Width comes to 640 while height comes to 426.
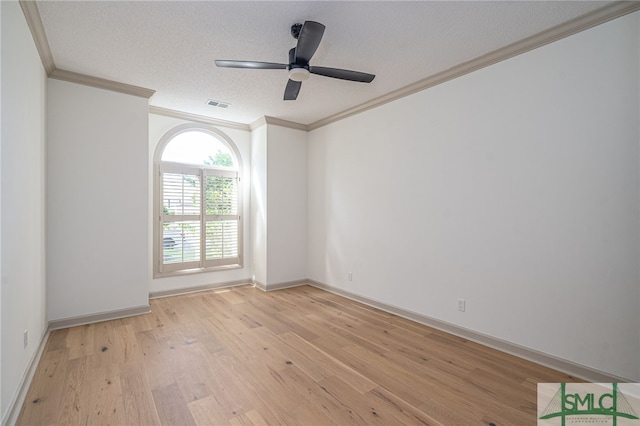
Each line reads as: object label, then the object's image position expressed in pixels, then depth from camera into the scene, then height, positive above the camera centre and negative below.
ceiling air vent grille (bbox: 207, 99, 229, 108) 4.08 +1.49
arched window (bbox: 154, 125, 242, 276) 4.46 +0.17
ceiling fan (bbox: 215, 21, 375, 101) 2.16 +1.24
